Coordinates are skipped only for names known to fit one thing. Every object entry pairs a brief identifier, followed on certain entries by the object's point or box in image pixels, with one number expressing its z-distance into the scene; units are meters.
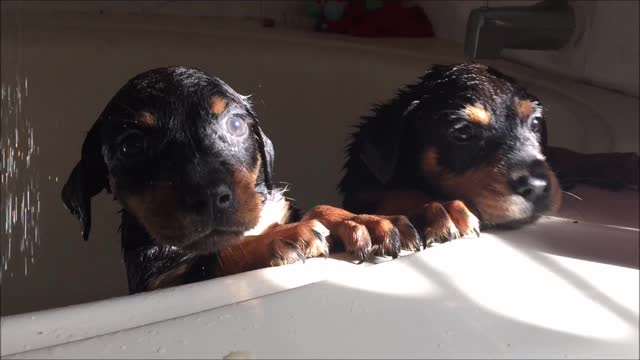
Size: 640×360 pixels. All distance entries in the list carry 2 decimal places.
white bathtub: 0.44
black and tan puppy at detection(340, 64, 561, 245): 0.62
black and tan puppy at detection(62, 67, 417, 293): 0.54
